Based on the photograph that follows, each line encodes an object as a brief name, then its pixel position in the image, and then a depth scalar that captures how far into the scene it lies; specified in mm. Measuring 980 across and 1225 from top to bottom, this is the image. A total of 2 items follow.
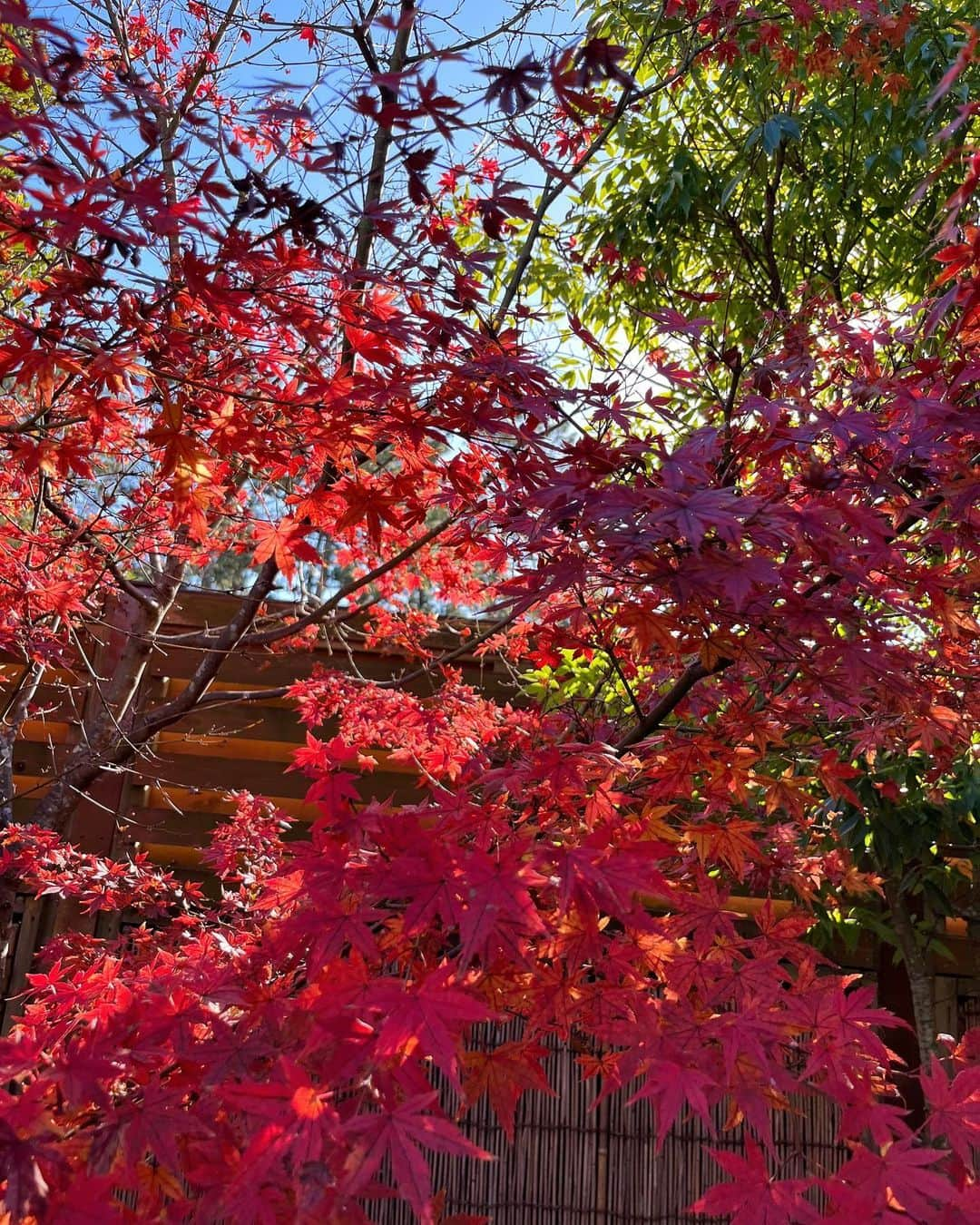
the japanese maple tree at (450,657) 1260
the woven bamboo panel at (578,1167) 3100
